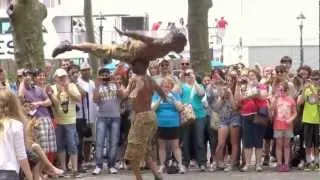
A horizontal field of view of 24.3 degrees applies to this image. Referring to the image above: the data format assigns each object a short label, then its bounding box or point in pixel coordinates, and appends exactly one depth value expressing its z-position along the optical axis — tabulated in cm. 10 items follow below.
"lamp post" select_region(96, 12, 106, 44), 3556
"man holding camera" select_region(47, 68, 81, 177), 1173
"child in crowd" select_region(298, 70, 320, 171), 1214
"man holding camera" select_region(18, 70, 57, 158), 1091
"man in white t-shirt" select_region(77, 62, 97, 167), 1237
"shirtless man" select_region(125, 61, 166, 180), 1032
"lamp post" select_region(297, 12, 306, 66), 3953
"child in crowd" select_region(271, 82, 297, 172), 1203
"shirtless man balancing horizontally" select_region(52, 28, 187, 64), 982
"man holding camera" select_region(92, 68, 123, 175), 1210
